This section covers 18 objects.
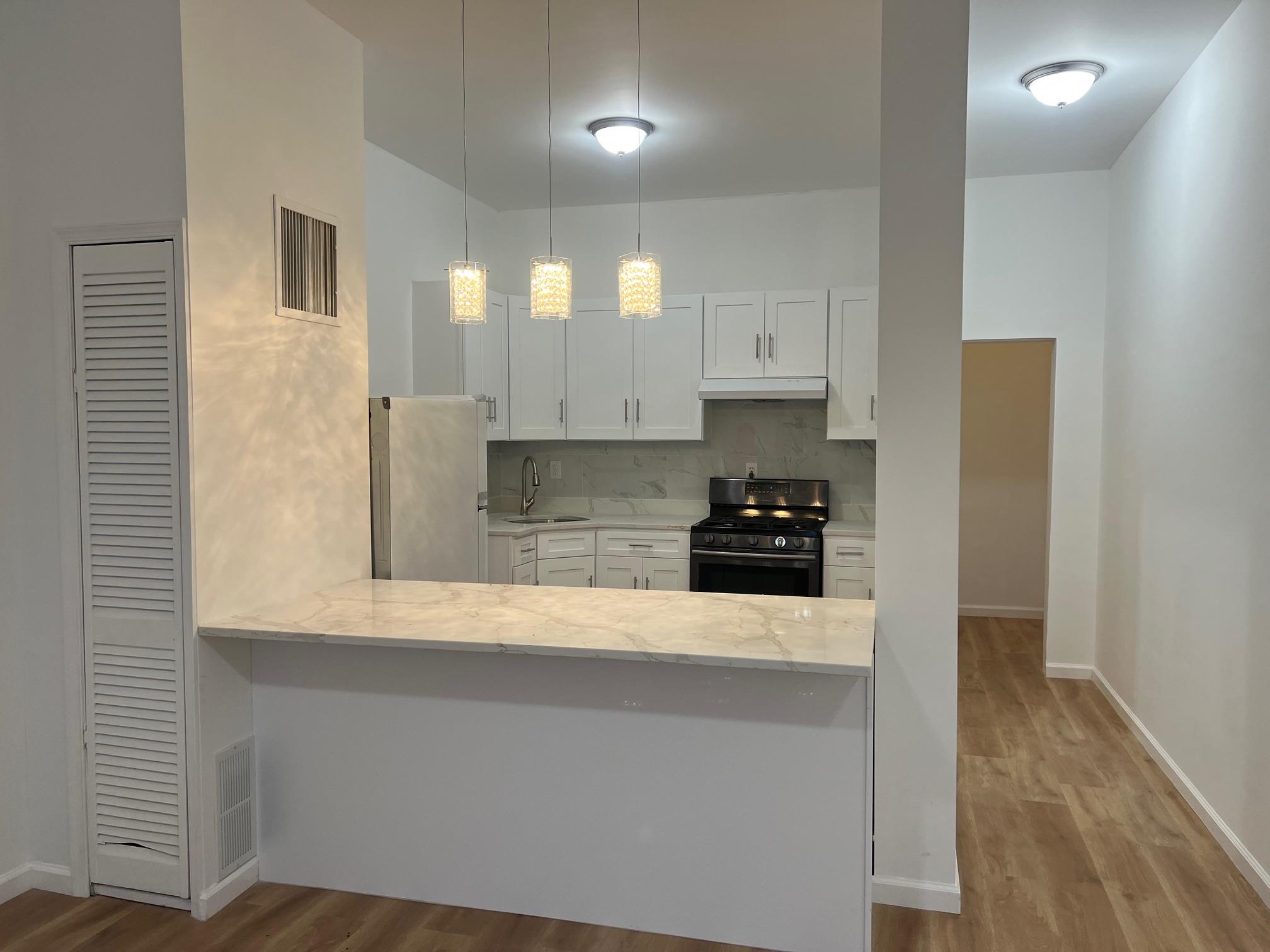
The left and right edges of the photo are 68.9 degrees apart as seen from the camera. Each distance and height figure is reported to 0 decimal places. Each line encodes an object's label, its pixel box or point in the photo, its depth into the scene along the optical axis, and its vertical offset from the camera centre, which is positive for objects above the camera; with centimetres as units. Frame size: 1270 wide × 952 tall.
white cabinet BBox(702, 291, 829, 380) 518 +60
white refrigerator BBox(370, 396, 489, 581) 347 -19
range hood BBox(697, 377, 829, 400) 510 +29
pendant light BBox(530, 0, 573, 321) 311 +52
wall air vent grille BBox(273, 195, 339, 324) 298 +59
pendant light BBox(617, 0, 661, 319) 316 +54
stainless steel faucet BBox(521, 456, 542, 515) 586 -39
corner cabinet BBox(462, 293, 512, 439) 501 +42
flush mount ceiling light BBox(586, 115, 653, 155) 417 +140
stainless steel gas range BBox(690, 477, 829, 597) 497 -63
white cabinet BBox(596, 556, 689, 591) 521 -76
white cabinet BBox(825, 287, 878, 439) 510 +43
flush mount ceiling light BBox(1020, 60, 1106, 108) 362 +143
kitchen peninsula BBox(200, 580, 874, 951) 247 -91
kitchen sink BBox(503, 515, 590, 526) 547 -47
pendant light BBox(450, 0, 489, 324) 313 +50
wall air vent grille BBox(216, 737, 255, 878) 279 -112
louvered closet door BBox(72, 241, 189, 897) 266 -36
